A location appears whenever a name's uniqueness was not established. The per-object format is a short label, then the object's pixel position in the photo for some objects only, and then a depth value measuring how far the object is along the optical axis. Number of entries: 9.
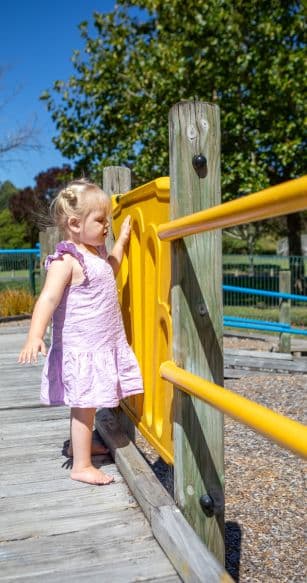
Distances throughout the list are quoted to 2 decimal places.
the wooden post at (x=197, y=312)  1.89
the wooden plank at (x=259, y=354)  7.54
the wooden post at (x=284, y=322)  8.73
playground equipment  1.89
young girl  2.47
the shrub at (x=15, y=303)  12.52
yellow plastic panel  2.19
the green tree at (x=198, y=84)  13.53
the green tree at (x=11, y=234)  41.59
